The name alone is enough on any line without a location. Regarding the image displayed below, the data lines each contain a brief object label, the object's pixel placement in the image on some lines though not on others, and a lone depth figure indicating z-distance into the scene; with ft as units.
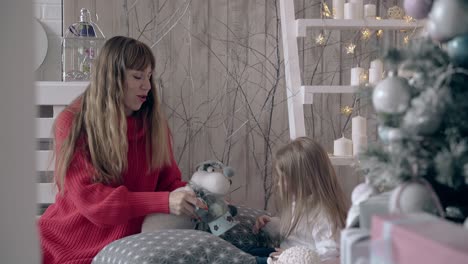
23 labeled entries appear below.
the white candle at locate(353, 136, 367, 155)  10.46
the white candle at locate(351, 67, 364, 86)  10.43
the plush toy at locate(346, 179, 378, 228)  5.15
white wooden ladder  10.57
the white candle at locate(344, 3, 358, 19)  10.66
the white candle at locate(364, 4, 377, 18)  10.76
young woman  8.73
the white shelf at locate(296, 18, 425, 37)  10.55
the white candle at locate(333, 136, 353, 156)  10.56
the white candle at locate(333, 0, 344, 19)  10.81
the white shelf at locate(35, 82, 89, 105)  10.34
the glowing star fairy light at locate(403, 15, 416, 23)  10.72
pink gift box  3.51
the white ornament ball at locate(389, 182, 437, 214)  4.48
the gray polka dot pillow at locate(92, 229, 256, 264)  7.48
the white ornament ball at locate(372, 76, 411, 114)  4.59
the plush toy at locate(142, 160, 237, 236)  9.17
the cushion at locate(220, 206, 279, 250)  9.36
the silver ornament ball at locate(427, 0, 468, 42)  4.36
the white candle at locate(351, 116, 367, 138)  10.47
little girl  8.48
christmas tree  4.43
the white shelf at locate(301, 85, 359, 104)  10.55
